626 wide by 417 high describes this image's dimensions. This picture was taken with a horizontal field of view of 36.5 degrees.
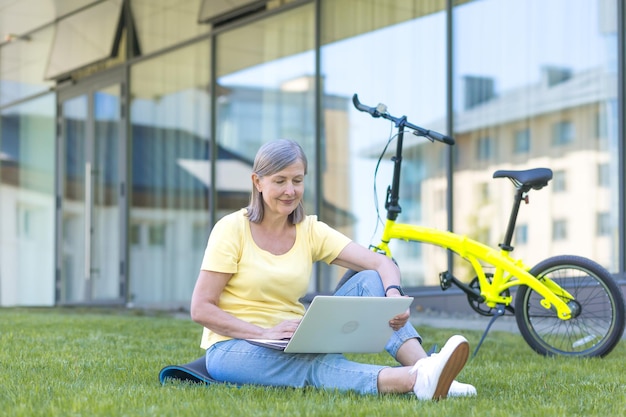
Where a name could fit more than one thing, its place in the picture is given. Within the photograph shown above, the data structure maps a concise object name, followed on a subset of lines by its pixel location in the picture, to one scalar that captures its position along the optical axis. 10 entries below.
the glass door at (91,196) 11.82
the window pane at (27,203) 13.48
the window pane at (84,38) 11.63
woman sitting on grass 3.11
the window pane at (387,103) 8.04
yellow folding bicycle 4.40
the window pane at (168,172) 10.61
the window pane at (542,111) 7.04
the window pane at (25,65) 13.18
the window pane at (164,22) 10.55
